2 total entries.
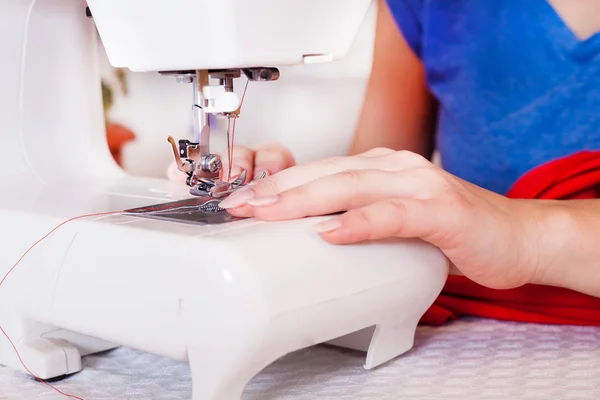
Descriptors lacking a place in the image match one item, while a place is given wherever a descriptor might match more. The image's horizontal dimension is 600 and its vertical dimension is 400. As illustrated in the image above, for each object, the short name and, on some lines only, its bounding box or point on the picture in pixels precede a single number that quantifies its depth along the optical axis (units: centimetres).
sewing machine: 62
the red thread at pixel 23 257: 67
